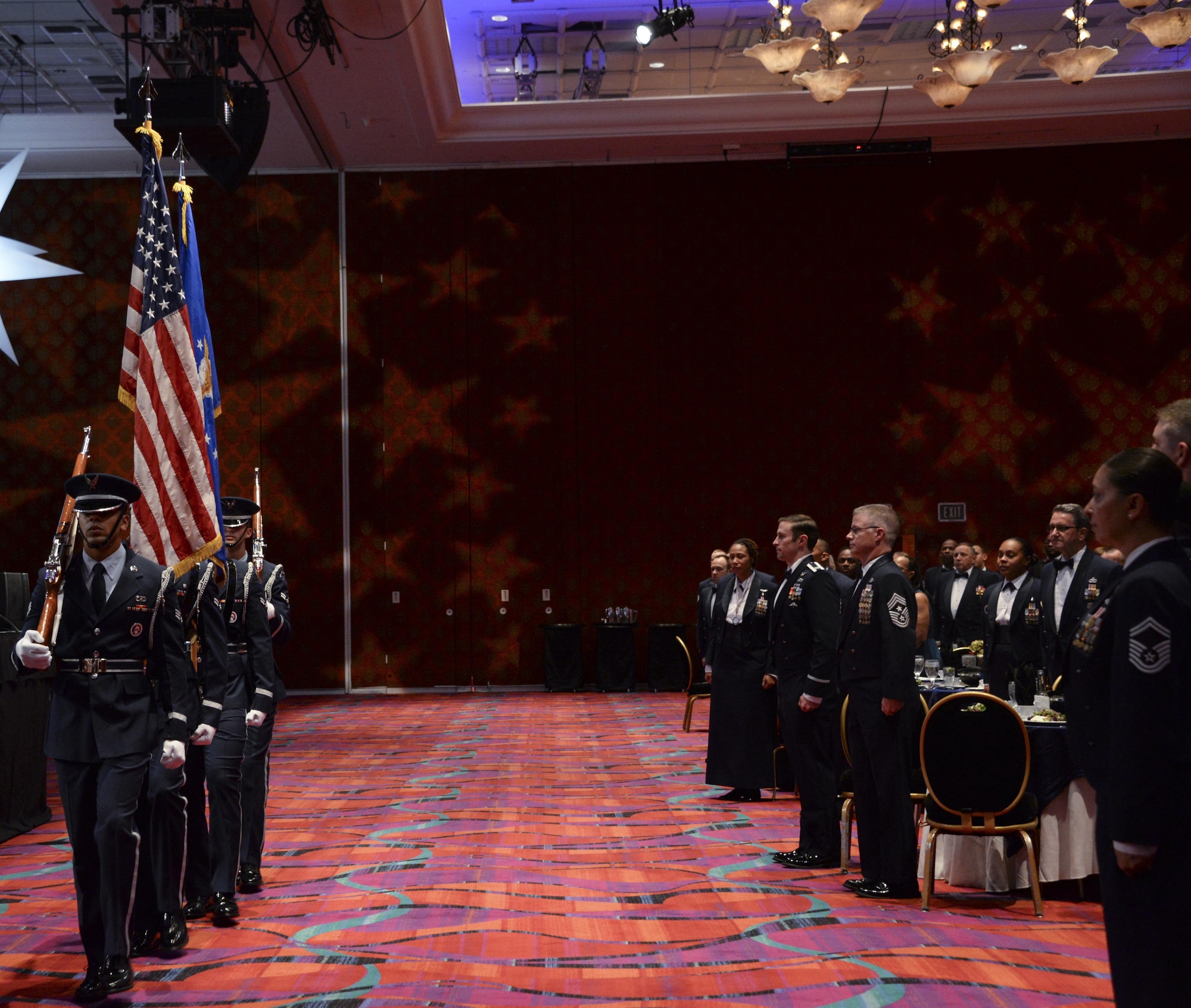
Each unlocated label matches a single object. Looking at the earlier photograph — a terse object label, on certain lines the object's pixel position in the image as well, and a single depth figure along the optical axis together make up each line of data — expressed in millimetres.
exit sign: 14344
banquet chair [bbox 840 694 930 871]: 5188
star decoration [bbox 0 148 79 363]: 14234
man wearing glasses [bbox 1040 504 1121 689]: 5867
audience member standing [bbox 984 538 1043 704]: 7691
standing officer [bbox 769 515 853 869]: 5578
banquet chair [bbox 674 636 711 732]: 9688
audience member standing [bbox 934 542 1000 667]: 11680
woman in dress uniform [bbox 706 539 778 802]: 7168
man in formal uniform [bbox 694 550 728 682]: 9477
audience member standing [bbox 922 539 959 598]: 12820
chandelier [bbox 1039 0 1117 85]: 8984
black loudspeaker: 8344
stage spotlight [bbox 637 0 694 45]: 10688
